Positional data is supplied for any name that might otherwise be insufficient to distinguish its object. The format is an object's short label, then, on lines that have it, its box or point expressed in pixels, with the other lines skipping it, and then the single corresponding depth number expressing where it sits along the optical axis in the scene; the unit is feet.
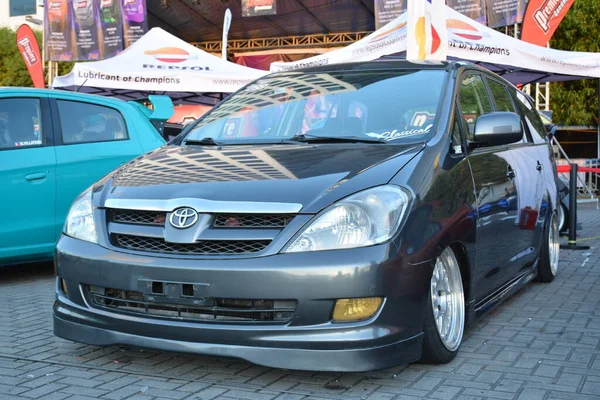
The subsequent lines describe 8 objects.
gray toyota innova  10.63
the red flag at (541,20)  46.11
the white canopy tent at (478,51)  37.91
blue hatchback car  20.07
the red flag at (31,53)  63.87
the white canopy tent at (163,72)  44.09
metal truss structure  75.25
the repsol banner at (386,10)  55.67
